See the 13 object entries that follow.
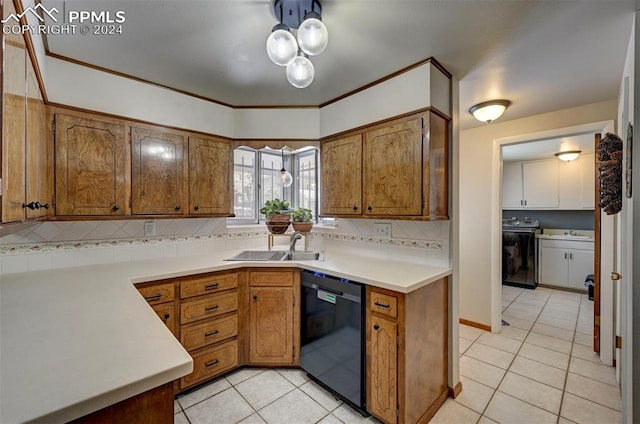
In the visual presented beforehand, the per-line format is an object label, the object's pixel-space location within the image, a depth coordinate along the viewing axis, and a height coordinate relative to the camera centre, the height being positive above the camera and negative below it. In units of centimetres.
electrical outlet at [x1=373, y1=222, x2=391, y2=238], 246 -17
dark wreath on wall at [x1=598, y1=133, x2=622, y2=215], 181 +25
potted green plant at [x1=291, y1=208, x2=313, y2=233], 267 -8
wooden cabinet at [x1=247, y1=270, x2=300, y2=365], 225 -89
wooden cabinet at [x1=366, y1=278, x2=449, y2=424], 161 -90
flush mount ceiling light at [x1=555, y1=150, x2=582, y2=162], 437 +92
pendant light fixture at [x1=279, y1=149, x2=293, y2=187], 308 +39
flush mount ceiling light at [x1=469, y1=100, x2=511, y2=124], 241 +92
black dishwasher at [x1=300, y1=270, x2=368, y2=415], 182 -90
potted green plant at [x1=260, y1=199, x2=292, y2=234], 269 -3
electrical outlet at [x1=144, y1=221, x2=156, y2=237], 239 -15
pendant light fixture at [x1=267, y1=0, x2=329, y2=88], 122 +80
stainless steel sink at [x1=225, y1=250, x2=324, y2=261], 250 -42
